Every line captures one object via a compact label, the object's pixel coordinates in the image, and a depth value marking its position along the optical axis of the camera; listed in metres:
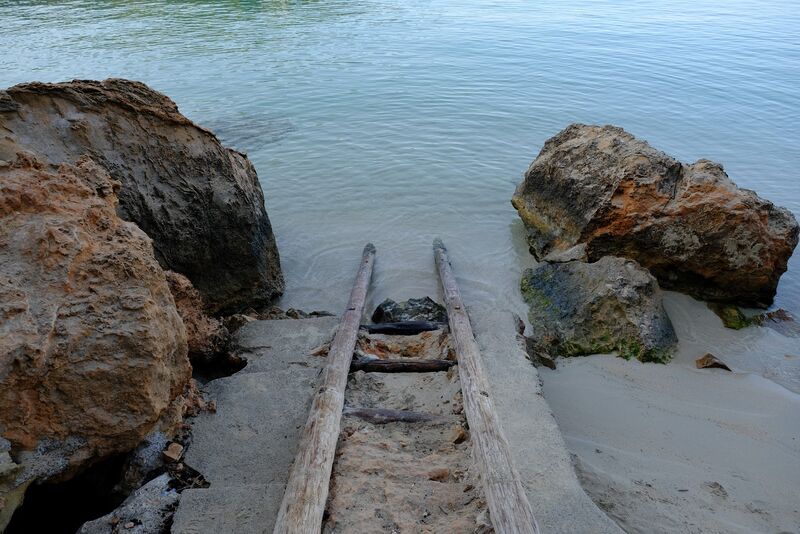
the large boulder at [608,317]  5.51
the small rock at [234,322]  5.57
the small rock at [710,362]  5.34
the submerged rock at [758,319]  6.12
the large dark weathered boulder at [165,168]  4.62
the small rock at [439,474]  3.43
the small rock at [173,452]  3.47
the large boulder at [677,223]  6.17
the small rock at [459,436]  3.72
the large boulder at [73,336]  2.81
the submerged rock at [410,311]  5.93
